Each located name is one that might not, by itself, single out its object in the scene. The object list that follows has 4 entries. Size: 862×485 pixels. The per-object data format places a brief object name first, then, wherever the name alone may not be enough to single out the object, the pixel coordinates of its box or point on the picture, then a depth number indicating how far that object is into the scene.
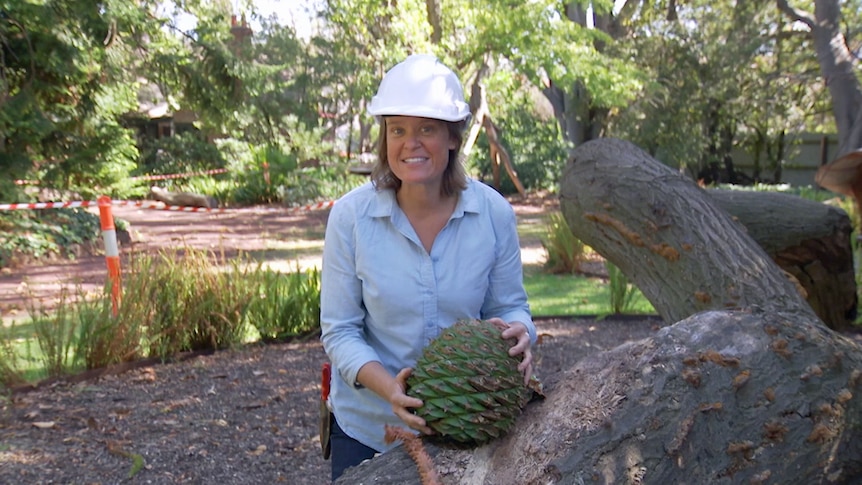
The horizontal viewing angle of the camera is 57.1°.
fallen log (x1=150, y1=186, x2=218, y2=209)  19.00
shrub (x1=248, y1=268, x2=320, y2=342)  6.12
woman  1.96
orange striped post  5.54
